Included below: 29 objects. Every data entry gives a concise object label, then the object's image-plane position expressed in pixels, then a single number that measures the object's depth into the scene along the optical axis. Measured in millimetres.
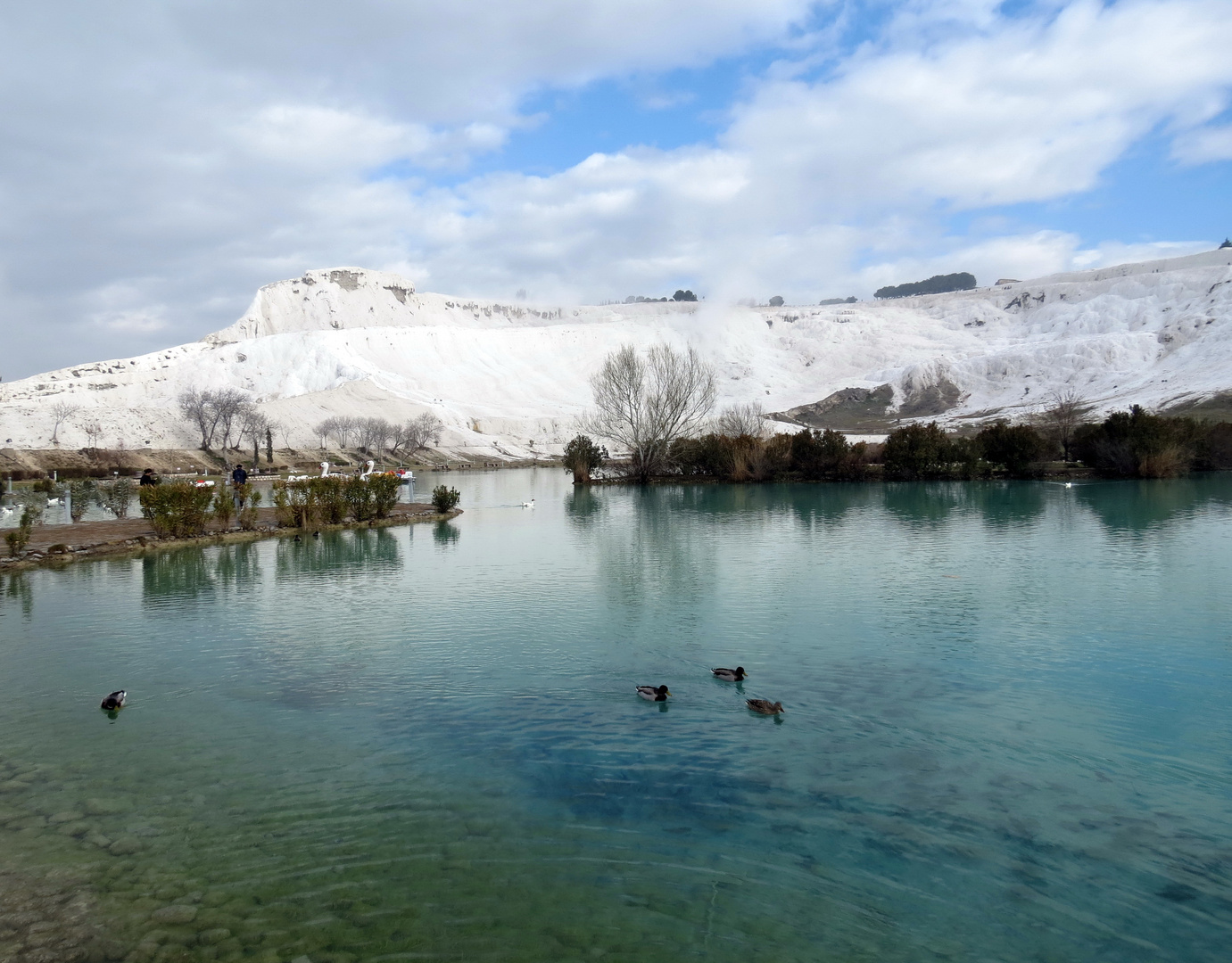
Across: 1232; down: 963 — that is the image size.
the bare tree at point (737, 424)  58062
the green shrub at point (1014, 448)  44562
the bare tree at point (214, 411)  80250
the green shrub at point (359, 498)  25828
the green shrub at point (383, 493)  26609
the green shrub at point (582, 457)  48469
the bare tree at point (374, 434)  85750
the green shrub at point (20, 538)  18562
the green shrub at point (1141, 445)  42656
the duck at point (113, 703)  8719
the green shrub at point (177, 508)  21219
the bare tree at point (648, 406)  47812
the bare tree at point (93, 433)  83250
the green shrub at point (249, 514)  23594
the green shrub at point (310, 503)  24469
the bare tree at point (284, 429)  89688
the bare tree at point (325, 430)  87625
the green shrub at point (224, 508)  22828
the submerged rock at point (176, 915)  4996
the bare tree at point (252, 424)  82938
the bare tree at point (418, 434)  86875
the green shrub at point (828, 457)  46312
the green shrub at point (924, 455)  44938
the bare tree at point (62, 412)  85438
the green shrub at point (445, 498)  29562
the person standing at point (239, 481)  25438
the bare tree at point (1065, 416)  52844
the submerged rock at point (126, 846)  5805
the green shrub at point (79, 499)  26250
